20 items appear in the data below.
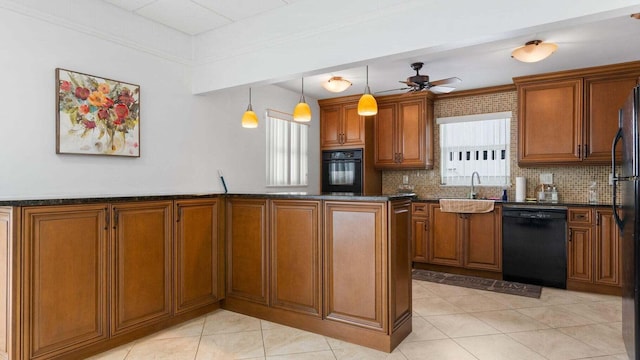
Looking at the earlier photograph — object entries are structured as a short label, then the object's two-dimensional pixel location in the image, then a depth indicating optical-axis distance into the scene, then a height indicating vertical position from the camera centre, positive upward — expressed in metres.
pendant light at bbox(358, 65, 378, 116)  3.45 +0.69
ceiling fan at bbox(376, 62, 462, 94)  3.99 +1.05
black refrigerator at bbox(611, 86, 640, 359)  2.21 -0.26
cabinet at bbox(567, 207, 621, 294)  4.03 -0.77
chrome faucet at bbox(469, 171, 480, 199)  5.26 -0.15
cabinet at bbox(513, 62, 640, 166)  4.26 +0.80
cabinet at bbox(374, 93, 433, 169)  5.51 +0.73
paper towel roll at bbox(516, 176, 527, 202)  4.89 -0.11
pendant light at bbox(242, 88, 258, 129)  3.79 +0.61
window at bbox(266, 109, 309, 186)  4.98 +0.43
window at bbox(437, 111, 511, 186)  5.23 +0.47
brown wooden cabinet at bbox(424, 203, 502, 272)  4.66 -0.76
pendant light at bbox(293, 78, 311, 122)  3.56 +0.65
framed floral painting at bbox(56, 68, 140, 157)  2.79 +0.51
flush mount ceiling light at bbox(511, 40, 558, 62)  3.39 +1.18
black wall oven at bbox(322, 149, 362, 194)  5.80 +0.15
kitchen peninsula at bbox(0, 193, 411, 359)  2.31 -0.65
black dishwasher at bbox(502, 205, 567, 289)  4.25 -0.75
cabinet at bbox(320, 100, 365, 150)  5.82 +0.85
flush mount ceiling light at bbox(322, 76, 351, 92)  4.44 +1.14
